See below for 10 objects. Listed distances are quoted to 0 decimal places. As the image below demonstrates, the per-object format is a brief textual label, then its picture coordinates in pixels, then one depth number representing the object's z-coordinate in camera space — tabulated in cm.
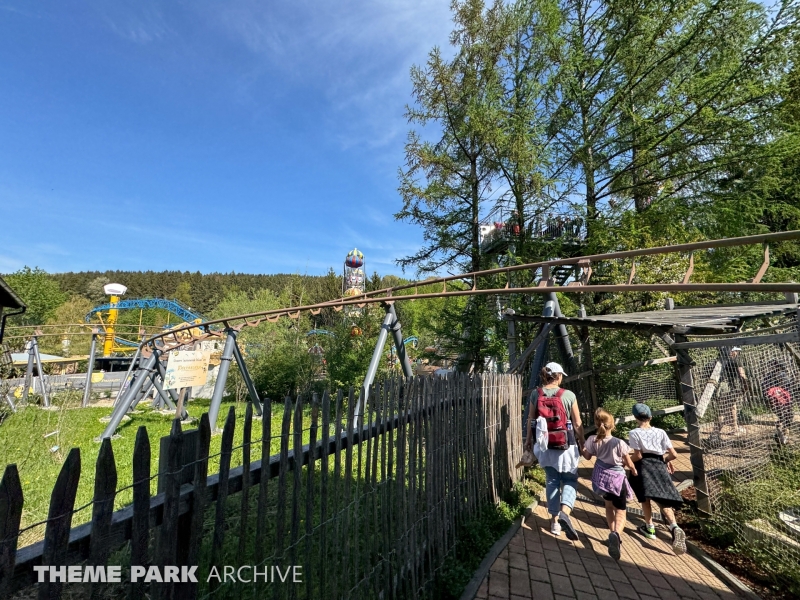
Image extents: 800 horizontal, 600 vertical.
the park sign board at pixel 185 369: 835
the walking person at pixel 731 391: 466
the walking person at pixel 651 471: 391
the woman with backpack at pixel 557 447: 394
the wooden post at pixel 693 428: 427
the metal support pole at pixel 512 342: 952
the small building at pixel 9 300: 954
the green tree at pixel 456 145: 1078
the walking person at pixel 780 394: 471
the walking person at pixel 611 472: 377
